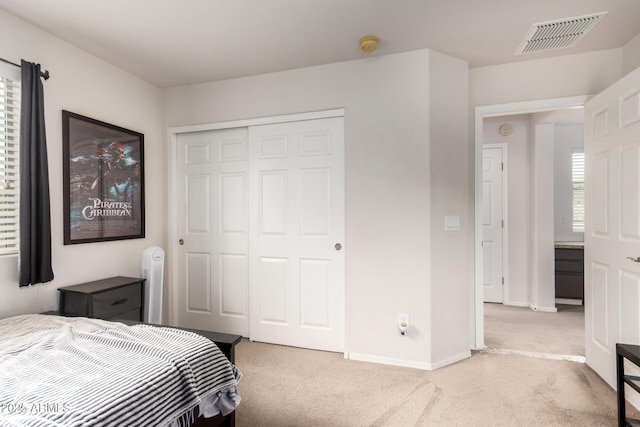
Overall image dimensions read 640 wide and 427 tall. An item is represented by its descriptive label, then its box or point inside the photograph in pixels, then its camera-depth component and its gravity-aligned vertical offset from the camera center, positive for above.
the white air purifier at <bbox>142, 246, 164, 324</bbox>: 2.84 -0.61
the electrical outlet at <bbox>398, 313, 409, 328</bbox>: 2.67 -0.88
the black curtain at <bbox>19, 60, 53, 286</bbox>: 2.14 +0.17
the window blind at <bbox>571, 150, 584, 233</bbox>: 4.76 +0.30
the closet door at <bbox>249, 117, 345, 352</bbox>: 2.93 -0.21
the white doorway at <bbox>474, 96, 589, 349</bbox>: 2.85 +0.26
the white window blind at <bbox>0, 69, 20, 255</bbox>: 2.13 +0.34
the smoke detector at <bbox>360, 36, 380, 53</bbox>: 2.44 +1.23
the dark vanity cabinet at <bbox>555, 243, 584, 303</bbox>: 4.27 -0.80
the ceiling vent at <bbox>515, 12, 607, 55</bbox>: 2.24 +1.26
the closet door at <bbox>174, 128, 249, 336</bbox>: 3.27 -0.21
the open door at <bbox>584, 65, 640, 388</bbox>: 2.08 -0.09
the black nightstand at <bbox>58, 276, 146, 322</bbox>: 2.35 -0.64
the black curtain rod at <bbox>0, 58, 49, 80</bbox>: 2.18 +0.96
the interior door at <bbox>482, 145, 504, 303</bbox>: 4.44 -0.18
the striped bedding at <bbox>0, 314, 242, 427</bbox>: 1.03 -0.60
